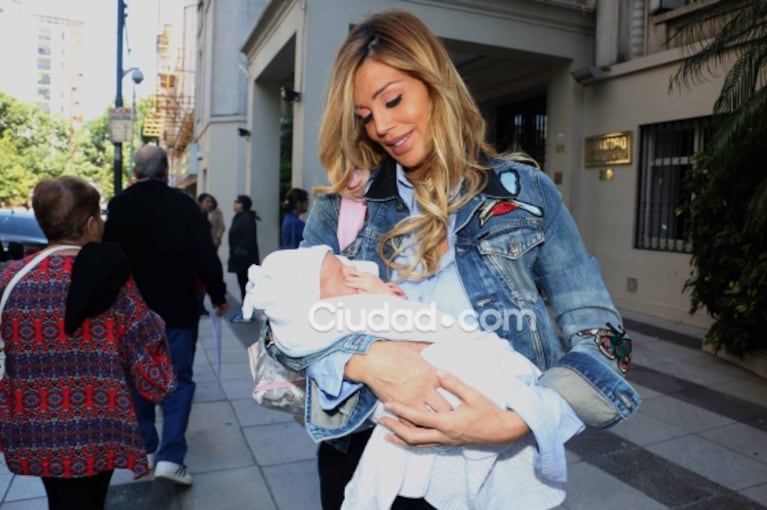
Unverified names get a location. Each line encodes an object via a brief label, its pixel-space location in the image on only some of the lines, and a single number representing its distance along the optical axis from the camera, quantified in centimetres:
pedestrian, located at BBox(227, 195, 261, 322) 936
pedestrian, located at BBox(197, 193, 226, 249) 1097
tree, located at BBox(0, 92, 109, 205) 4016
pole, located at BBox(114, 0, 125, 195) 1463
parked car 870
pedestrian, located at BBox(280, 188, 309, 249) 870
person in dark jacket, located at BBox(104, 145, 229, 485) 399
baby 127
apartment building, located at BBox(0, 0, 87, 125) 11981
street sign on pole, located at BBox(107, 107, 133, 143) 1410
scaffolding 2986
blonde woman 126
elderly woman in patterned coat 251
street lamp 1782
